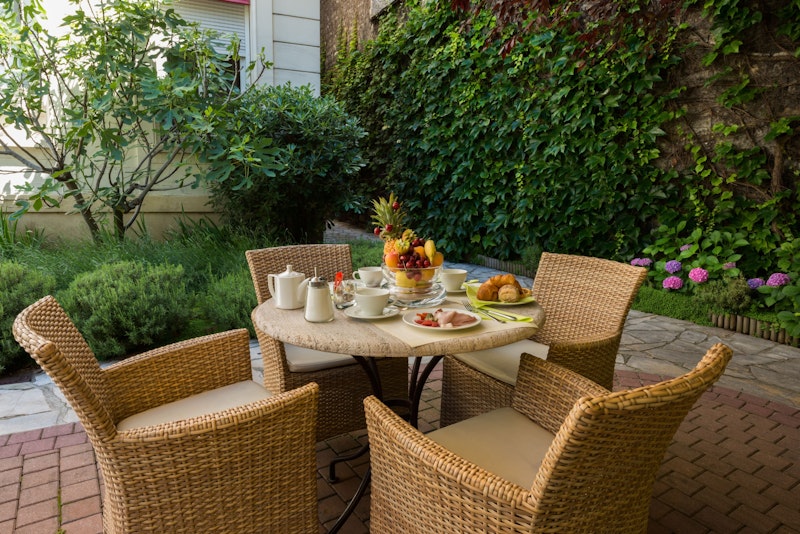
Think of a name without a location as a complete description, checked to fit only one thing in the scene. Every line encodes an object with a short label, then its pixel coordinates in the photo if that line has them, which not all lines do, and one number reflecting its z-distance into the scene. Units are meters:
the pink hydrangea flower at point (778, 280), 3.95
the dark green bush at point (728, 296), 4.12
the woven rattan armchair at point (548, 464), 1.00
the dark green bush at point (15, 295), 3.18
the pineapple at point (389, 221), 2.18
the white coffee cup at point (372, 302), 1.80
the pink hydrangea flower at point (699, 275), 4.41
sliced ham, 1.71
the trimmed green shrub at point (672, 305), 4.39
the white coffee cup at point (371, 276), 2.27
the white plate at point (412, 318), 1.71
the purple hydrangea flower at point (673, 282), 4.66
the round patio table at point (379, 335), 1.57
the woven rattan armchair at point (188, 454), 1.30
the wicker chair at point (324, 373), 2.18
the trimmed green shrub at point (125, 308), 3.35
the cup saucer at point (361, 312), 1.82
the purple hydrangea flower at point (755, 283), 4.16
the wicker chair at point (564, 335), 2.05
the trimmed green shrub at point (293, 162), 5.45
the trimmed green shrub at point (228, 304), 3.80
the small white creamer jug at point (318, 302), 1.77
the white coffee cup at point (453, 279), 2.23
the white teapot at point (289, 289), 1.93
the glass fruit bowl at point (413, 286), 2.01
